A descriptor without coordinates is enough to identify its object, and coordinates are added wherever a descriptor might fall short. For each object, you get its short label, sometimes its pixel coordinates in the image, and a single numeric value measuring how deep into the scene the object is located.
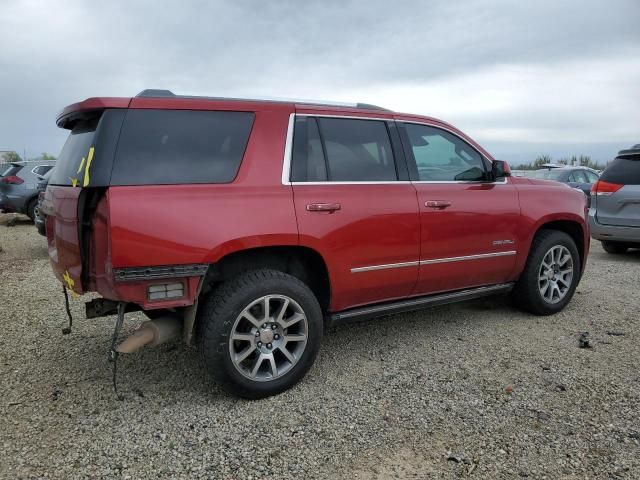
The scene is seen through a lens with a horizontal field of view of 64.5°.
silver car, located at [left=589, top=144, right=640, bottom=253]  7.67
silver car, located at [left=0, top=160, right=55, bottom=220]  11.38
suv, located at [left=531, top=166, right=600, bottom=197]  12.64
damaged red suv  2.91
